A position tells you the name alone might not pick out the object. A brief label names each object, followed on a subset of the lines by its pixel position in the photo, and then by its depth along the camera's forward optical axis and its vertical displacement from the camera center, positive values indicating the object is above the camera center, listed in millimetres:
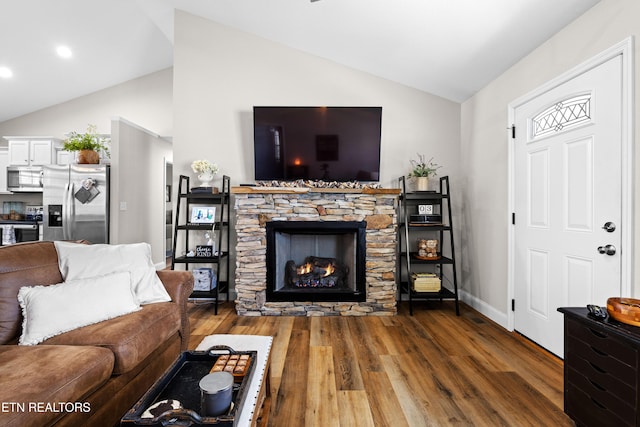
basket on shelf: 3418 -750
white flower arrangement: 3520 +542
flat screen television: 3453 +809
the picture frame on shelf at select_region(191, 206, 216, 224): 3576 -6
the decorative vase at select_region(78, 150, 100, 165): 4220 +770
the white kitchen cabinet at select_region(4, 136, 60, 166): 4969 +997
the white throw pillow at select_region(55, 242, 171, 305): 1909 -323
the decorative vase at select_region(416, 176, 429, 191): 3510 +361
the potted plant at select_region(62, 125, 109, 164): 4215 +898
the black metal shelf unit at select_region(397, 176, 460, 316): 3391 -241
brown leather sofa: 1119 -624
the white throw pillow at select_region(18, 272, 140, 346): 1553 -488
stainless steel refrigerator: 4188 +161
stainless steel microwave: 4986 +573
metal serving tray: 941 -645
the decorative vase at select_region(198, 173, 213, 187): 3527 +411
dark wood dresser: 1308 -710
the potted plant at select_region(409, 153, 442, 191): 3516 +512
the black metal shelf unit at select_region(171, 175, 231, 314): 3389 -164
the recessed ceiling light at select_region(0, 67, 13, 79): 4340 +1989
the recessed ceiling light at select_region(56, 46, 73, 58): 4204 +2216
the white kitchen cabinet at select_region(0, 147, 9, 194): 5062 +772
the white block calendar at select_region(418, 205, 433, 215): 3562 +70
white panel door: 1938 +114
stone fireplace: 3301 -286
